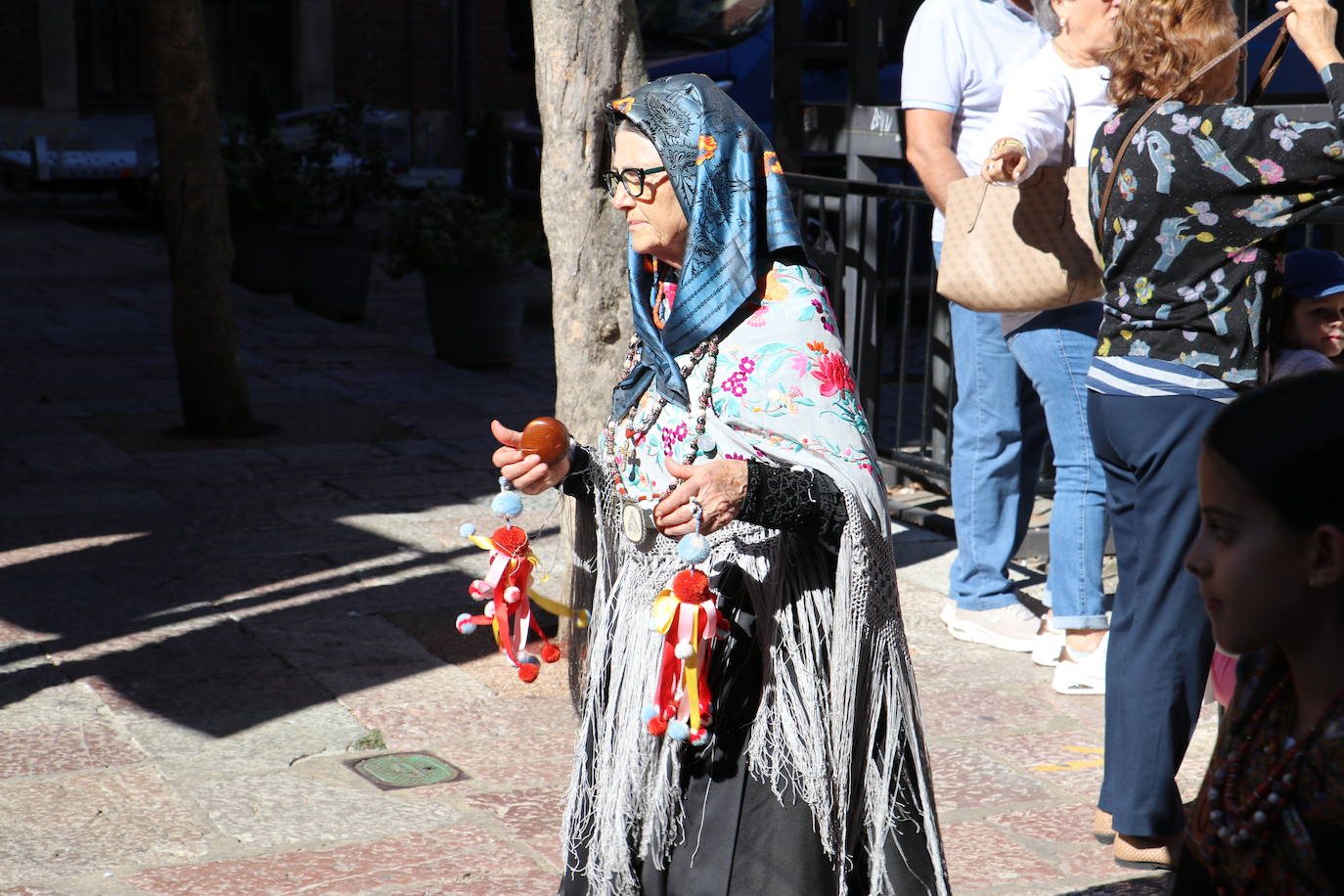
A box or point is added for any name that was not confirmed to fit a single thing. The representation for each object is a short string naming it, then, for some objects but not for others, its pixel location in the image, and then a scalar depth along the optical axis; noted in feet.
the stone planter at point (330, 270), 78.19
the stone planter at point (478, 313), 65.38
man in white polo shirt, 33.18
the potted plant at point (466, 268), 64.77
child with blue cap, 21.74
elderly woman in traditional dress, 17.29
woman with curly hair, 20.61
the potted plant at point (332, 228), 78.40
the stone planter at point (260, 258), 85.78
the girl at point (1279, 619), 10.73
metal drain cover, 27.00
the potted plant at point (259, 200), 81.68
